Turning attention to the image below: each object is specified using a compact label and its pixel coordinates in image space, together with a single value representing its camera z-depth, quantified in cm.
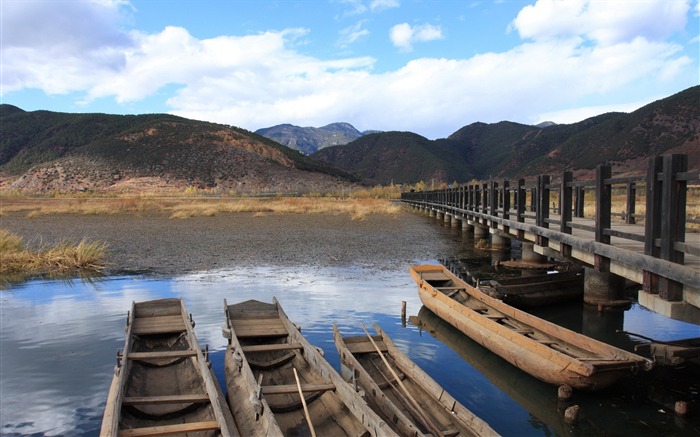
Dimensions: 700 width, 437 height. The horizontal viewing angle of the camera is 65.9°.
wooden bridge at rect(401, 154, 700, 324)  654
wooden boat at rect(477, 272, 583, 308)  1188
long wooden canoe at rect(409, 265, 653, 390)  681
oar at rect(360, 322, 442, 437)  545
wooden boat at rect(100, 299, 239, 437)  539
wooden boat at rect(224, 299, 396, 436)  561
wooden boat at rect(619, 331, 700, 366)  758
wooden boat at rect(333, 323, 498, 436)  540
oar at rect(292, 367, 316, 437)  522
